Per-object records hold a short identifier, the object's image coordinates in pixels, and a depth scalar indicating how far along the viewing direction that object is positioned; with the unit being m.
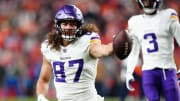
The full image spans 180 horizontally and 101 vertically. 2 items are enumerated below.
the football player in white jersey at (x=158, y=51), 16.18
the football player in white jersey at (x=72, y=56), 13.39
